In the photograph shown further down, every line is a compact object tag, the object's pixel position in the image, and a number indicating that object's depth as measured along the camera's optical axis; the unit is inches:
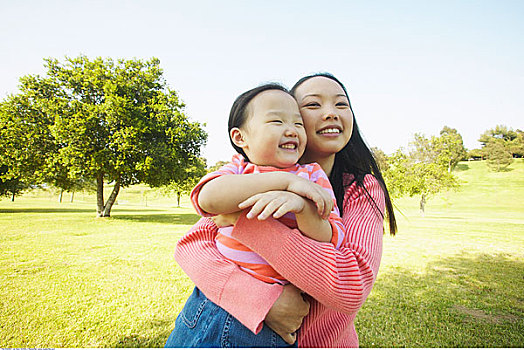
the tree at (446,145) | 1196.4
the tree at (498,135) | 2847.0
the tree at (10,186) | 972.4
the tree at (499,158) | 2324.1
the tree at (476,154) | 2763.3
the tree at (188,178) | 797.2
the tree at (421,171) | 1063.0
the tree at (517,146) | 2549.2
